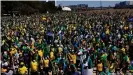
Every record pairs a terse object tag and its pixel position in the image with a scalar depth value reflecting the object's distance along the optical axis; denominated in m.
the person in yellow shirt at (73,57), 16.61
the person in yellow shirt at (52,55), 17.15
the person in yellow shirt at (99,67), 15.82
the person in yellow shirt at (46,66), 16.05
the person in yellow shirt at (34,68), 15.81
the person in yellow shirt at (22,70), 15.28
